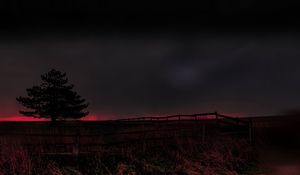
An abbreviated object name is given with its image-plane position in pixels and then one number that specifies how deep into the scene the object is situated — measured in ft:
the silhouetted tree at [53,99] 145.07
